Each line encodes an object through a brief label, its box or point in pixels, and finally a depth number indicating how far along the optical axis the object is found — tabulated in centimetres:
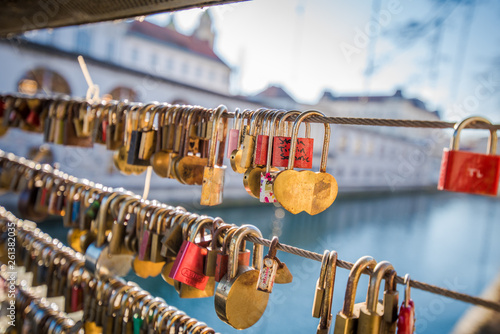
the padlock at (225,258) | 63
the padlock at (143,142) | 81
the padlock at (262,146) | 58
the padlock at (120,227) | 88
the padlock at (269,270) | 56
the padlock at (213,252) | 66
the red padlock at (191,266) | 65
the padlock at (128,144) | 84
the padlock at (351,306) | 46
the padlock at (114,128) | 90
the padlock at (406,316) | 45
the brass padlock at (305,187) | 55
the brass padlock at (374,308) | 46
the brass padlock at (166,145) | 77
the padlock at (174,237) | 73
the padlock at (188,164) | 74
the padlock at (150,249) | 78
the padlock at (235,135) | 64
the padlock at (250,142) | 60
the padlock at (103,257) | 91
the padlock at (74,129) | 103
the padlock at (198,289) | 69
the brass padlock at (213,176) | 67
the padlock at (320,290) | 50
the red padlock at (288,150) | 57
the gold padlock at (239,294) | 60
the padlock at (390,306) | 46
